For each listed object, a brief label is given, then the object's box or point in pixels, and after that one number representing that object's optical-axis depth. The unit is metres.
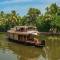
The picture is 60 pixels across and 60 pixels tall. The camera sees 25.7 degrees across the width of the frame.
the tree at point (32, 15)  33.82
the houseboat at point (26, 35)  15.99
